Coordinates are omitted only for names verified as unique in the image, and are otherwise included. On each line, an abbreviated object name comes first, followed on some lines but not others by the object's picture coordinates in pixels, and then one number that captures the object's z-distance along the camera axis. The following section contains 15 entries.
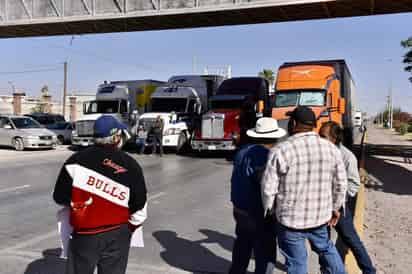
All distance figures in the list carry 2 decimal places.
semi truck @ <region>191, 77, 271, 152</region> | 19.30
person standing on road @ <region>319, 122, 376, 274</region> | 4.60
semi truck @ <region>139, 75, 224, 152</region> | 20.83
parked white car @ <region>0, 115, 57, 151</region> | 22.22
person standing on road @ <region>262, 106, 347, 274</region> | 3.47
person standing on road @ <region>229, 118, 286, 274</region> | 3.83
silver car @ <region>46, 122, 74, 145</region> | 27.95
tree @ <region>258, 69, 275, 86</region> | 60.19
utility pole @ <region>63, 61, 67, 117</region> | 45.58
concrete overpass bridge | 18.56
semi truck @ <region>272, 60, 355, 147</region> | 16.03
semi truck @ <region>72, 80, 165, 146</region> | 22.91
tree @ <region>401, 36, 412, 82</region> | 27.22
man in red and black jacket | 2.98
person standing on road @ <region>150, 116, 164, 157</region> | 20.03
